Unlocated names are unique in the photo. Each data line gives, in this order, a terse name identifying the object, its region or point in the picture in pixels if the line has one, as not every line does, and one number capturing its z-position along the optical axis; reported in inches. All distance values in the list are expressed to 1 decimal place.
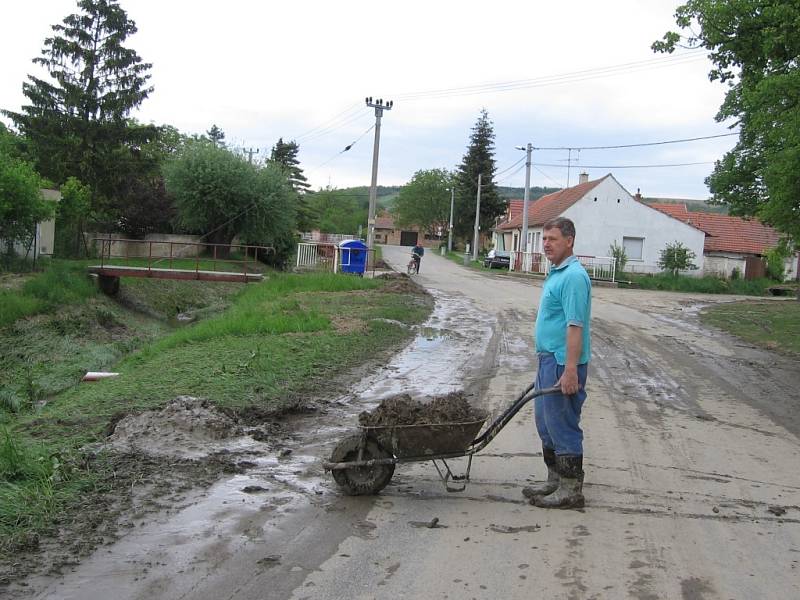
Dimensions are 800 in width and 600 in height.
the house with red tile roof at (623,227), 1834.4
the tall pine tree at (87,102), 1370.6
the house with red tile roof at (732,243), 1838.1
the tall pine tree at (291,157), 3321.9
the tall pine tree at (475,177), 2925.7
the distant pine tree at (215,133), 4182.6
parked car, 1926.7
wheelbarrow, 212.1
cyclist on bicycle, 1451.6
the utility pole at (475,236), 2475.4
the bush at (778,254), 769.6
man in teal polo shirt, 205.6
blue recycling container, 1245.7
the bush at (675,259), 1637.6
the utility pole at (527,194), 1700.3
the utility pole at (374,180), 1306.6
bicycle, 1451.8
